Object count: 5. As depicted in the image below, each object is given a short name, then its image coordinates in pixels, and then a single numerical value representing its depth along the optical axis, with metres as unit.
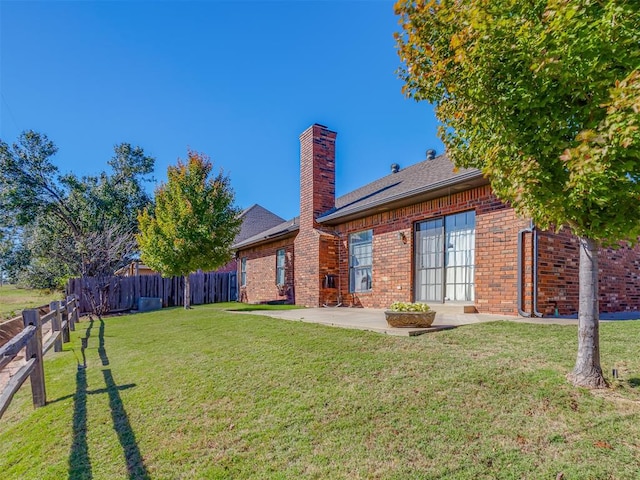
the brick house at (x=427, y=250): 6.61
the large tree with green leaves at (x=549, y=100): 2.46
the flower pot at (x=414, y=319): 5.53
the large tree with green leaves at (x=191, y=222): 12.58
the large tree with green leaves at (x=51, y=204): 21.19
